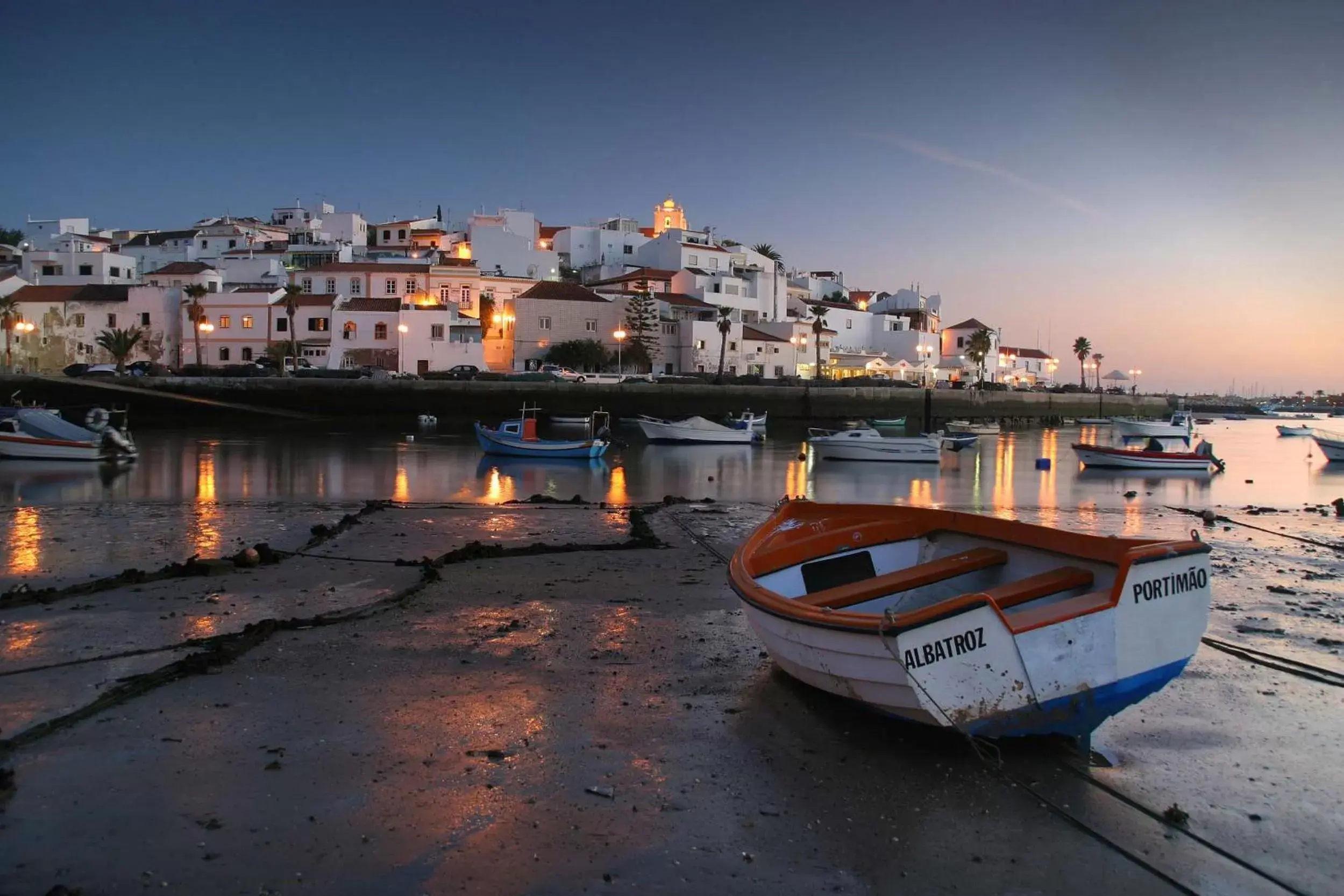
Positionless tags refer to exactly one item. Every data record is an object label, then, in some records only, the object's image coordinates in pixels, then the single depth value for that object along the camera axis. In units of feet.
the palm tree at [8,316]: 205.77
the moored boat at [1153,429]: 132.99
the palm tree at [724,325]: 232.32
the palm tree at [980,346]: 316.40
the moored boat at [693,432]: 140.26
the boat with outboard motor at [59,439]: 93.04
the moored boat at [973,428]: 160.25
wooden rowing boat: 17.31
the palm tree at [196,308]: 206.69
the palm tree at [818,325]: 265.95
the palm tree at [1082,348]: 364.79
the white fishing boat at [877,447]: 112.88
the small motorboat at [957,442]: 141.59
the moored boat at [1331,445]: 134.10
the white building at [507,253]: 257.96
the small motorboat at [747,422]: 146.92
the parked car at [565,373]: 197.26
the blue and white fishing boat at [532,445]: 106.83
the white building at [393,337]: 212.23
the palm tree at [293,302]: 208.44
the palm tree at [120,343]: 200.13
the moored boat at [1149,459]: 109.40
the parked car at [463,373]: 196.75
